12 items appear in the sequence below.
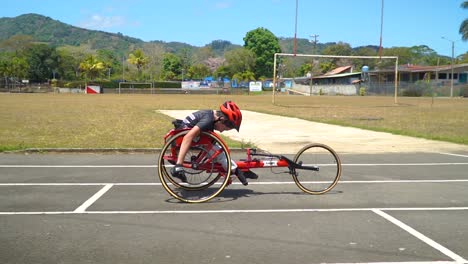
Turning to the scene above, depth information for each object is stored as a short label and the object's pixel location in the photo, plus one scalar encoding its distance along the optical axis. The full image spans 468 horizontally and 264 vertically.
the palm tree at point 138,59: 118.19
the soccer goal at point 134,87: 89.75
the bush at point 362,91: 83.29
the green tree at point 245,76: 119.19
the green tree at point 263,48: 136.00
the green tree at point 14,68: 105.75
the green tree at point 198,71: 129.38
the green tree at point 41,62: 117.44
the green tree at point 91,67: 111.31
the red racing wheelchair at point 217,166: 6.69
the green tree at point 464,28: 77.71
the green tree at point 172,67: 129.75
